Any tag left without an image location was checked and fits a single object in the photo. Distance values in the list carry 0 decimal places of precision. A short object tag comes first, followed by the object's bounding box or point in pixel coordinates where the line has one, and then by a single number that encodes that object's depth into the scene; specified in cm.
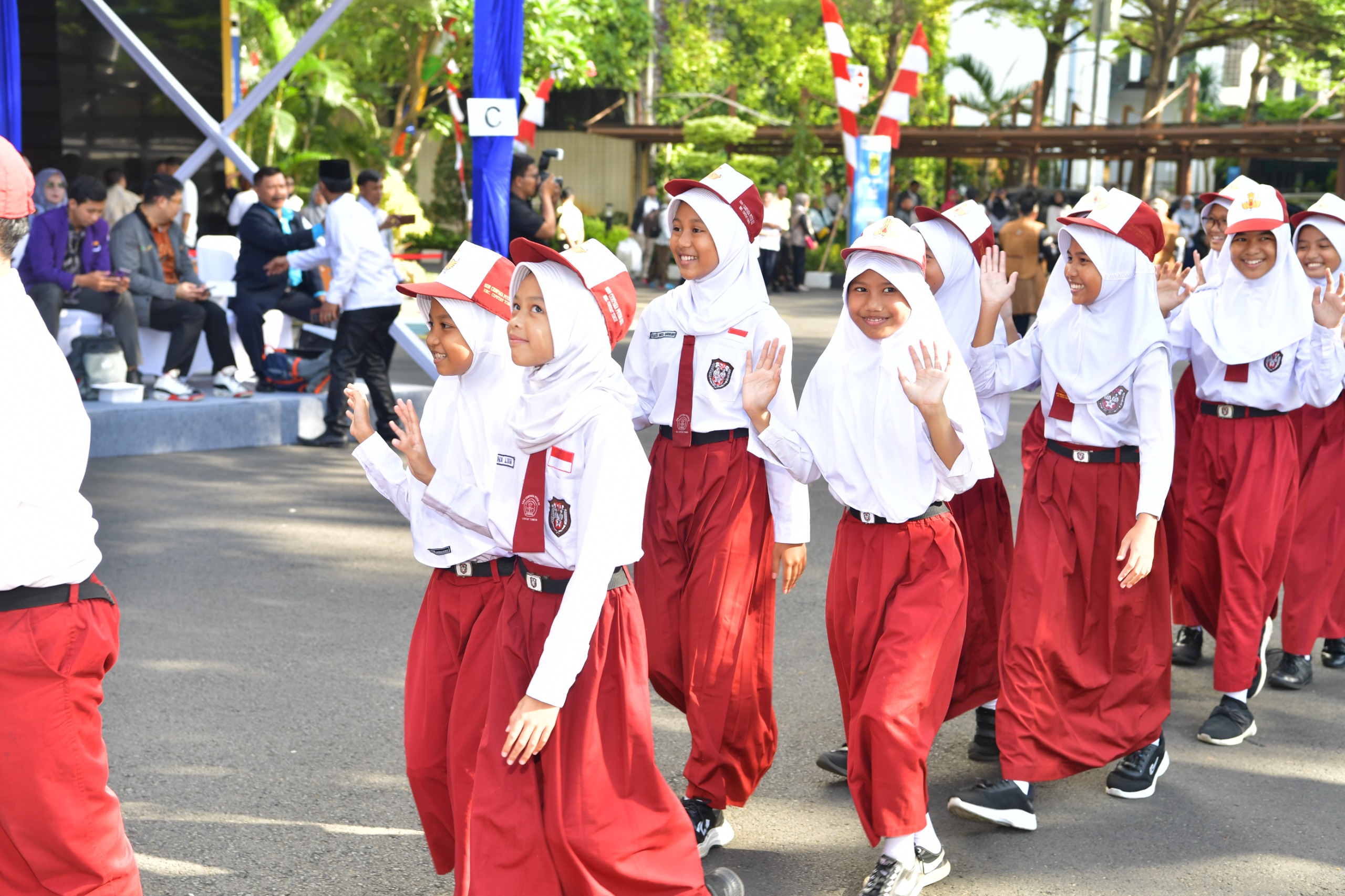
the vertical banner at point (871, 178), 1543
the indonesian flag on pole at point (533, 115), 1609
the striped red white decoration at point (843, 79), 1431
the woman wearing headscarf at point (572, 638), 296
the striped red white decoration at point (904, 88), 1409
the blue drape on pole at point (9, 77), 832
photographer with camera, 898
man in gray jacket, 969
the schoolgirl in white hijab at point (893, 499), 359
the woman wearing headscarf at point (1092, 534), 419
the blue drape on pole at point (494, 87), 798
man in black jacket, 1027
